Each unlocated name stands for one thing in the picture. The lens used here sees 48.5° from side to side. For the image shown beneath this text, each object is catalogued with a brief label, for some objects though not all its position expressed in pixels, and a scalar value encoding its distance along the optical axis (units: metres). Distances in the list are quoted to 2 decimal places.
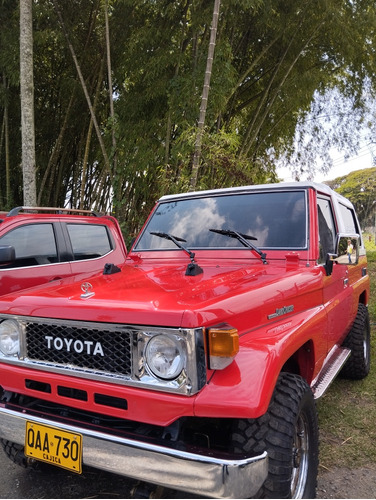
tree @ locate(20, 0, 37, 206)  6.25
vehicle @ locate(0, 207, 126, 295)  3.75
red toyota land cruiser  1.58
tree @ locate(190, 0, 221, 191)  5.60
